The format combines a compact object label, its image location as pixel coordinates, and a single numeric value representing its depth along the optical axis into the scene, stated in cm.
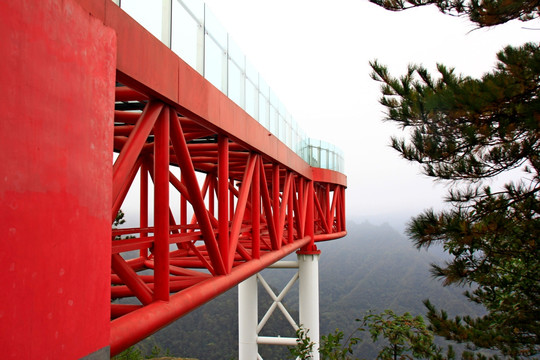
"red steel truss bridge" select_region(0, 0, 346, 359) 253
